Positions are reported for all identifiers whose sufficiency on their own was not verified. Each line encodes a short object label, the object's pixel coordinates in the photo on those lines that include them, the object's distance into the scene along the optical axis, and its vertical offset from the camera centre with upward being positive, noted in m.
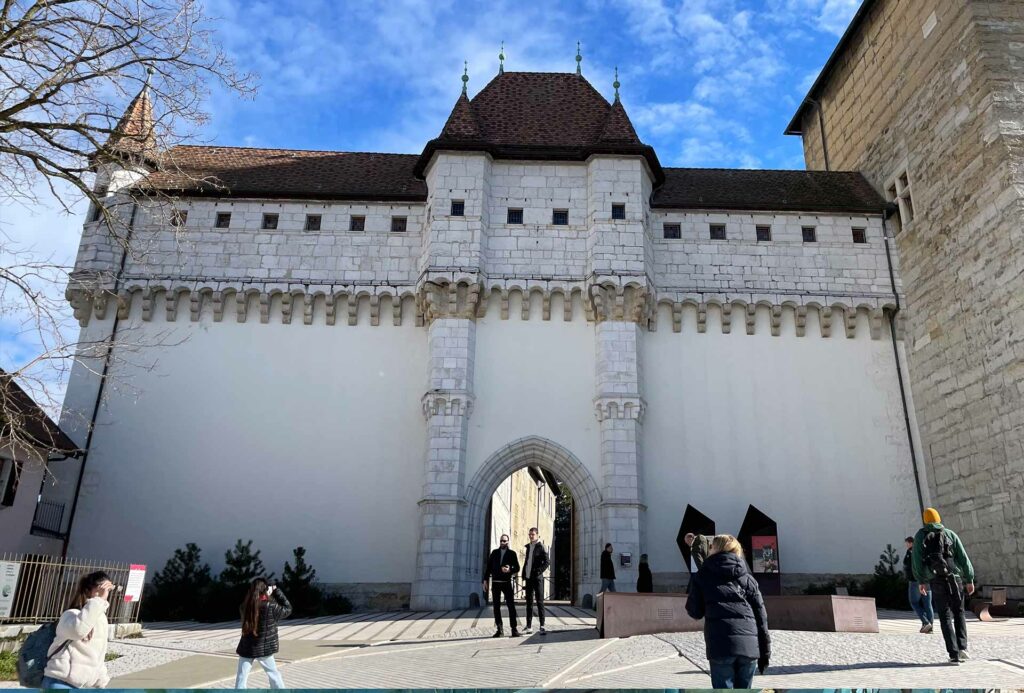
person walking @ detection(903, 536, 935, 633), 9.46 +0.26
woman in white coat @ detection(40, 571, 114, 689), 4.89 -0.28
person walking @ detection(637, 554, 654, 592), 14.05 +0.72
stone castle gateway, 16.80 +5.50
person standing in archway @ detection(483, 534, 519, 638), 10.38 +0.57
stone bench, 9.58 +0.10
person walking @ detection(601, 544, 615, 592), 13.82 +0.80
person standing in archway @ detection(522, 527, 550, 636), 10.44 +0.64
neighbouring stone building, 14.94 +7.94
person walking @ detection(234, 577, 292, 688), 6.42 -0.18
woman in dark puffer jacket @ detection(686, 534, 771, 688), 4.81 +0.03
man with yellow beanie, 7.34 +0.52
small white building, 15.05 +1.95
